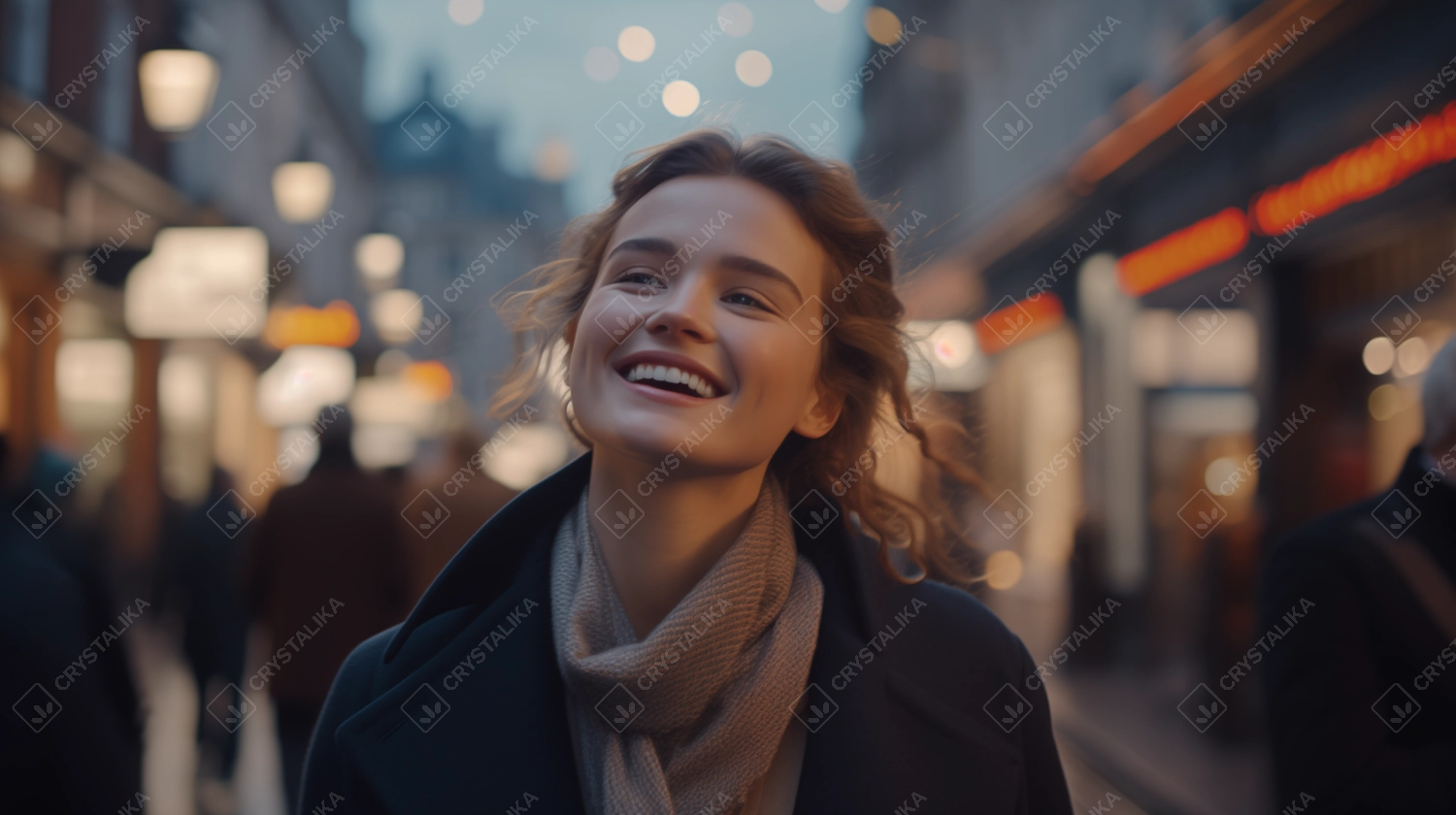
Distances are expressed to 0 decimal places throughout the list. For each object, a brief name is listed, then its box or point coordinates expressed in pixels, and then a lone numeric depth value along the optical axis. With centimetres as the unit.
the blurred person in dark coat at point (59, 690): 226
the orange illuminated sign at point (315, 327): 1378
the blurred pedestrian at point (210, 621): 604
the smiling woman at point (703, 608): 176
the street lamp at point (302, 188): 1046
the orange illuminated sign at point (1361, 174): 615
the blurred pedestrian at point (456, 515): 564
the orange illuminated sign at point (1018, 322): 1461
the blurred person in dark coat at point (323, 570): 466
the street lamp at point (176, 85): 754
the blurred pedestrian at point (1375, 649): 235
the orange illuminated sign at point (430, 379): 2112
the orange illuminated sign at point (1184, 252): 917
